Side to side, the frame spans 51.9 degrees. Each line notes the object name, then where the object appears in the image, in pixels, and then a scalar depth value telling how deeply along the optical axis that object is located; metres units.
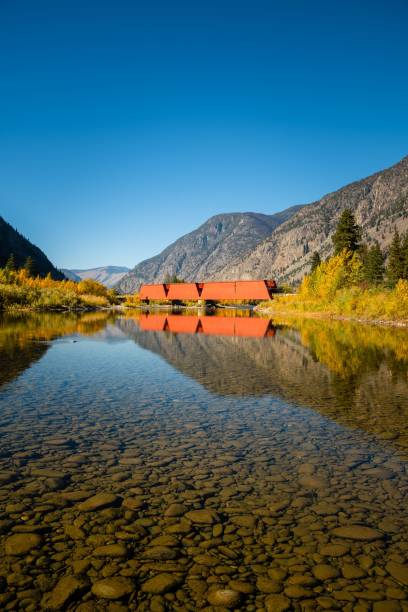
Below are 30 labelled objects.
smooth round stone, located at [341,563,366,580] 4.72
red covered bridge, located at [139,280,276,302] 103.94
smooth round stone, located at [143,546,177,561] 5.00
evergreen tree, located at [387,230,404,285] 88.39
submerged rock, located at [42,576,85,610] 4.14
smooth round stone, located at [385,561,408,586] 4.67
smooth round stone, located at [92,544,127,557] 5.02
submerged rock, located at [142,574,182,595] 4.44
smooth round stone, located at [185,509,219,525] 5.83
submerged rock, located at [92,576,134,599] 4.34
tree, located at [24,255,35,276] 125.90
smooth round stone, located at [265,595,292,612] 4.20
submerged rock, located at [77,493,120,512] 6.09
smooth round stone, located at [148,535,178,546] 5.29
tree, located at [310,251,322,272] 99.00
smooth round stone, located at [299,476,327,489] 6.98
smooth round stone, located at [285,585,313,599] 4.38
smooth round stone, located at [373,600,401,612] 4.22
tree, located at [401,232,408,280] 86.00
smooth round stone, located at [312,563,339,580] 4.71
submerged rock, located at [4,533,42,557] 5.01
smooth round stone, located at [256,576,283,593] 4.46
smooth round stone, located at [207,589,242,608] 4.25
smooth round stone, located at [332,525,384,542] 5.48
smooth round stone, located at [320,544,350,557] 5.13
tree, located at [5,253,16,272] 116.22
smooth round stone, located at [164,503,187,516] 6.02
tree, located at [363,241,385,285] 99.56
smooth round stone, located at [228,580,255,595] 4.45
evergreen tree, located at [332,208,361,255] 72.56
